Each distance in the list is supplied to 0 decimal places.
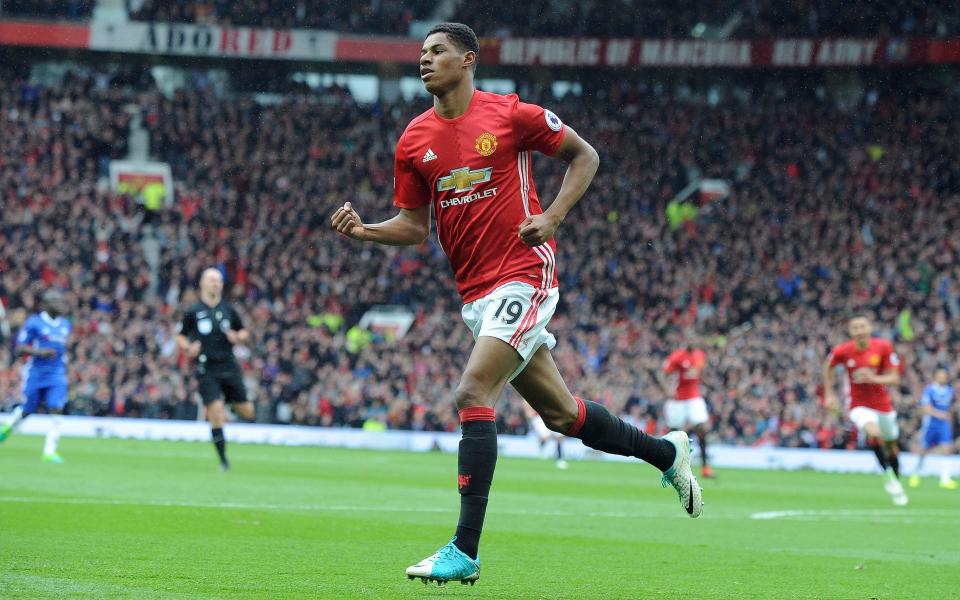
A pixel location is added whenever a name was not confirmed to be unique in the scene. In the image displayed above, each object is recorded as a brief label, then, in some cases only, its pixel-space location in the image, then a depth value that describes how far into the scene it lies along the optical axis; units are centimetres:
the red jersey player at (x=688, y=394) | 2189
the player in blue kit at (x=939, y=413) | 2344
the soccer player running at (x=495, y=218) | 624
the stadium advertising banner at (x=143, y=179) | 3738
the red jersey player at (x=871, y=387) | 1616
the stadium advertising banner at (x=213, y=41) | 3850
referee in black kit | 1656
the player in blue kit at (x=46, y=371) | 1794
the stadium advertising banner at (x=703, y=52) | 3528
